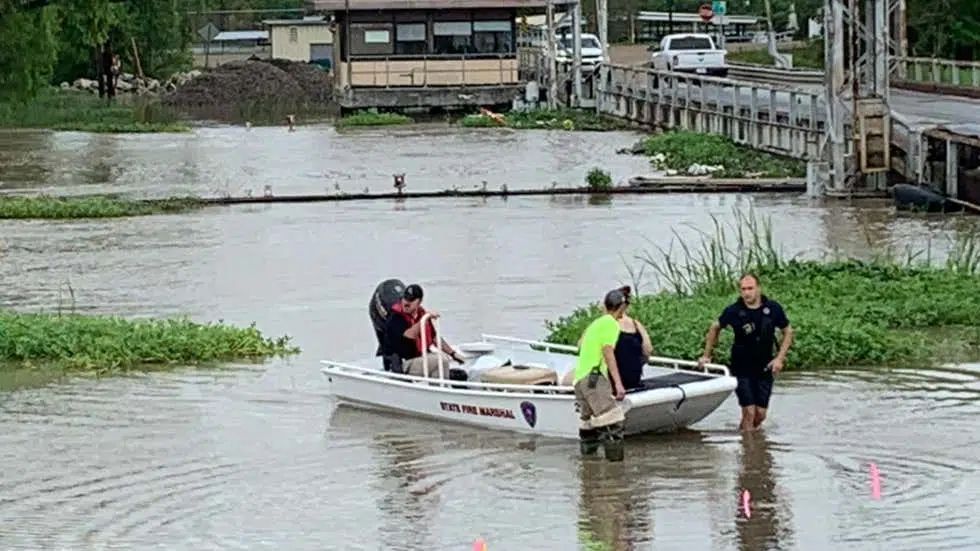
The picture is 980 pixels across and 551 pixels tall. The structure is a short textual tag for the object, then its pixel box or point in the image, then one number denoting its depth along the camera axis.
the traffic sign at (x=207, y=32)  125.81
